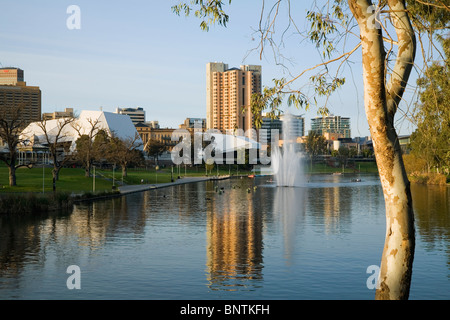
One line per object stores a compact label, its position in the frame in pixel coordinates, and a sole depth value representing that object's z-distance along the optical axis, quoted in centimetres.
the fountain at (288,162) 8581
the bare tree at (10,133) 5350
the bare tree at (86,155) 6994
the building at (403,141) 14189
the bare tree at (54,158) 5455
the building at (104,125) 15362
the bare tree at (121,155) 8106
